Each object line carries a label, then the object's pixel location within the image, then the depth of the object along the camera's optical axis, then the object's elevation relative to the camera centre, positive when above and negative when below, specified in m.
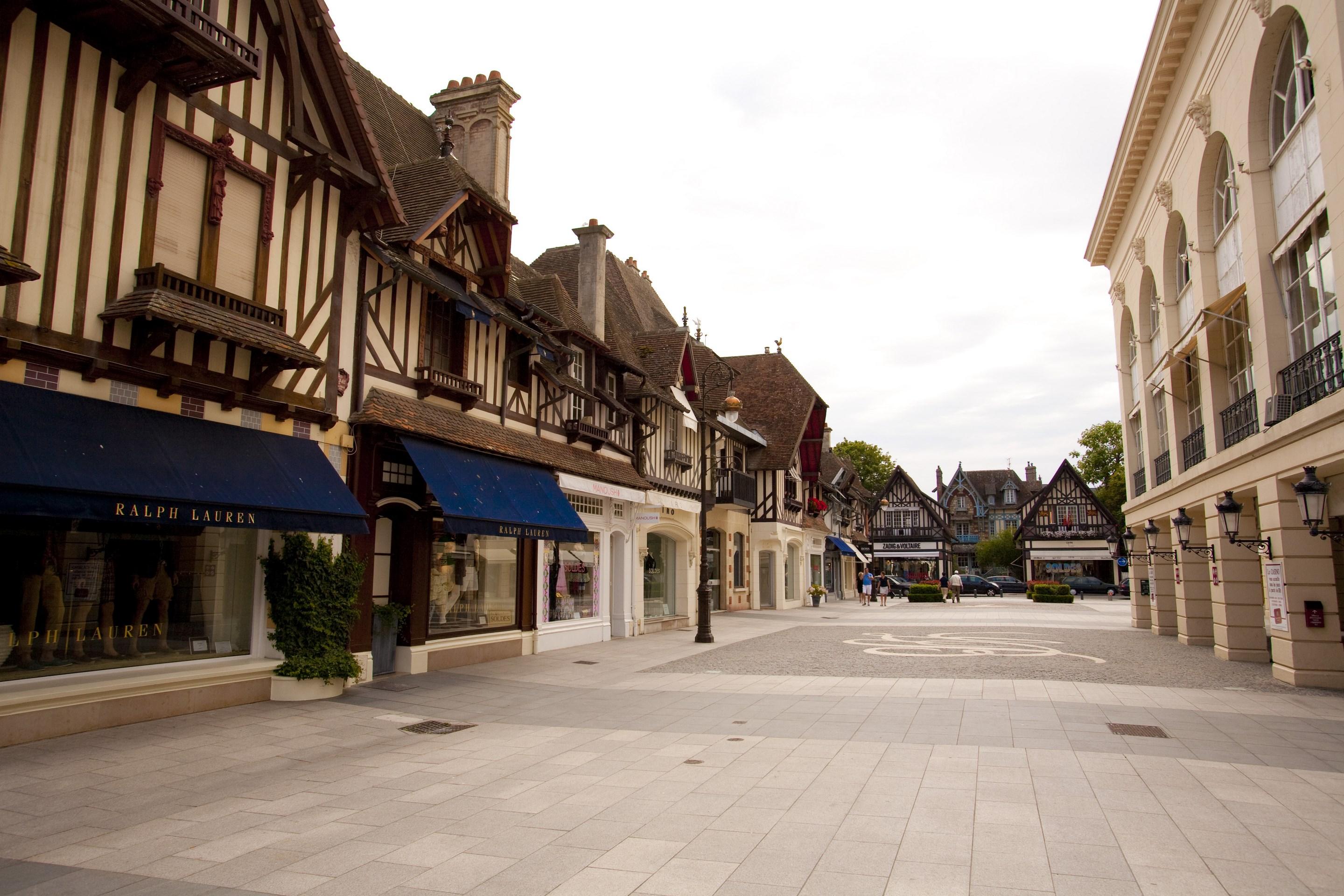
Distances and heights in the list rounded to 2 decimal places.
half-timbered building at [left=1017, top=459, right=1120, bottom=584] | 59.34 +2.11
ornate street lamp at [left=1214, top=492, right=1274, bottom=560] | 12.81 +0.64
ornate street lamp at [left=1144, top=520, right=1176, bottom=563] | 20.30 +0.49
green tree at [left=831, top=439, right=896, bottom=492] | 69.81 +8.18
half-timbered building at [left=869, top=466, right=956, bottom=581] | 70.00 +2.76
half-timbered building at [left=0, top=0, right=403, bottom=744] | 7.41 +2.23
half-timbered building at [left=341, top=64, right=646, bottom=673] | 11.84 +2.38
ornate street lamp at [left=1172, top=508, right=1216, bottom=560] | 16.09 +0.65
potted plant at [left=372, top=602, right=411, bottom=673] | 11.98 -1.00
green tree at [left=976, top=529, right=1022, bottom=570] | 85.50 +0.88
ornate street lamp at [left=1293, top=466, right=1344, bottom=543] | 10.14 +0.76
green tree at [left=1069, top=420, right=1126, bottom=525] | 60.34 +7.34
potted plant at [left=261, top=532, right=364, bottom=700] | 9.99 -0.67
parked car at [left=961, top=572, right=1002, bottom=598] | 53.16 -1.66
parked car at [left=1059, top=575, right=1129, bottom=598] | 54.28 -1.65
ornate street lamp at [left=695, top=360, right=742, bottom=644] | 18.00 -0.70
